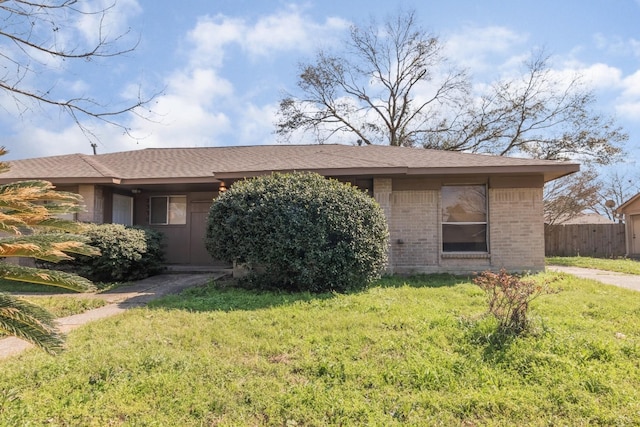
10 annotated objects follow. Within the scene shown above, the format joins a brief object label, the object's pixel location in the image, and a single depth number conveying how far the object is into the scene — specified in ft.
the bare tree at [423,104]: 68.59
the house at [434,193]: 30.78
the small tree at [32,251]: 9.02
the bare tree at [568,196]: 64.44
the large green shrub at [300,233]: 23.22
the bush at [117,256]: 29.09
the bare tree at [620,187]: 116.16
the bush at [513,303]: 14.21
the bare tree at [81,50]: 12.88
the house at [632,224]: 65.51
